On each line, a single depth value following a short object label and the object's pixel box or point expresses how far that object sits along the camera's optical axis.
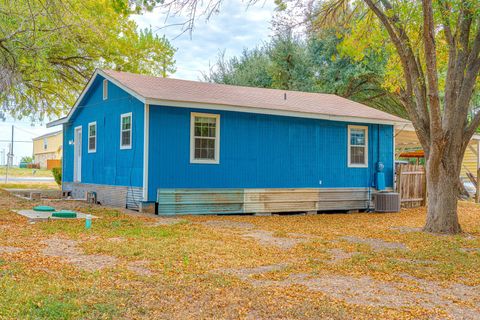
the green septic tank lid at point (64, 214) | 10.38
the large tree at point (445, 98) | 9.23
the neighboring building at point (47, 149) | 50.72
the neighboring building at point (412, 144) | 16.62
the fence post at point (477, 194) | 18.83
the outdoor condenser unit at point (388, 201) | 14.86
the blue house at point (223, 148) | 12.04
